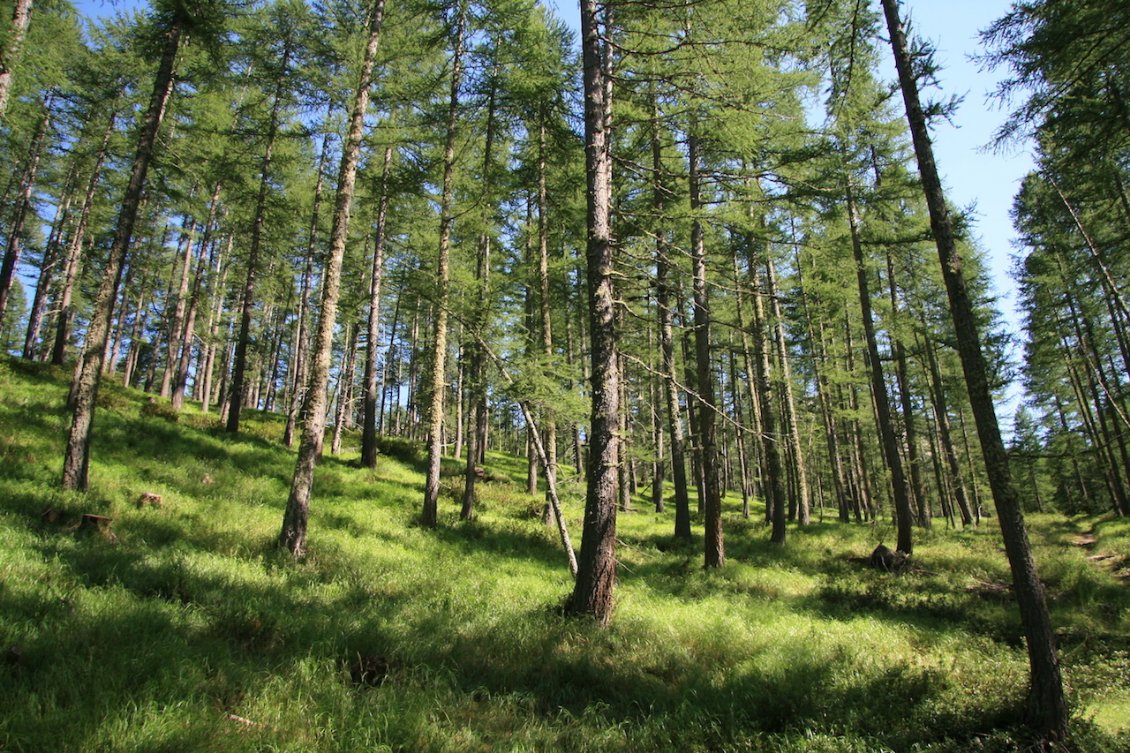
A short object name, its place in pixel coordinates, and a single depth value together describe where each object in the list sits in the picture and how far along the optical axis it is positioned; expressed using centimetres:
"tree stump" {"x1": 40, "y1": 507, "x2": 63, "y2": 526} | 779
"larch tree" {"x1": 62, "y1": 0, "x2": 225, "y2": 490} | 959
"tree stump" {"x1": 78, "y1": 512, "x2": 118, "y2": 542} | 769
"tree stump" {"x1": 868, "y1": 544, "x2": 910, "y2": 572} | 1411
